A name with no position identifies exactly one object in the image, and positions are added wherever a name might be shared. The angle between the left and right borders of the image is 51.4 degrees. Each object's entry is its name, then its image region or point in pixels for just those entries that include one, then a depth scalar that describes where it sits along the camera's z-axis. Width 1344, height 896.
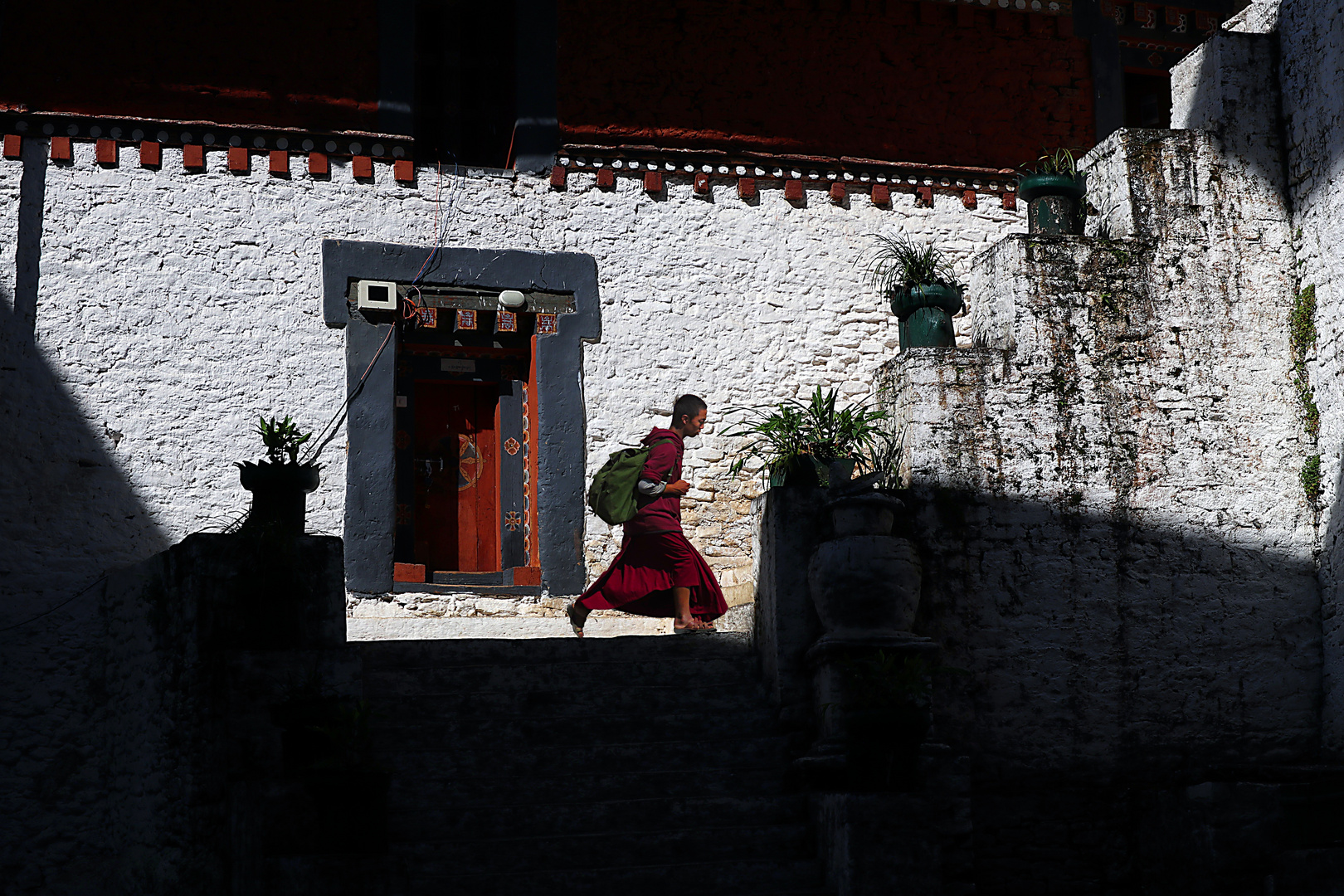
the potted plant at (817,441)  7.35
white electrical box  9.12
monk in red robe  8.88
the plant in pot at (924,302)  8.19
